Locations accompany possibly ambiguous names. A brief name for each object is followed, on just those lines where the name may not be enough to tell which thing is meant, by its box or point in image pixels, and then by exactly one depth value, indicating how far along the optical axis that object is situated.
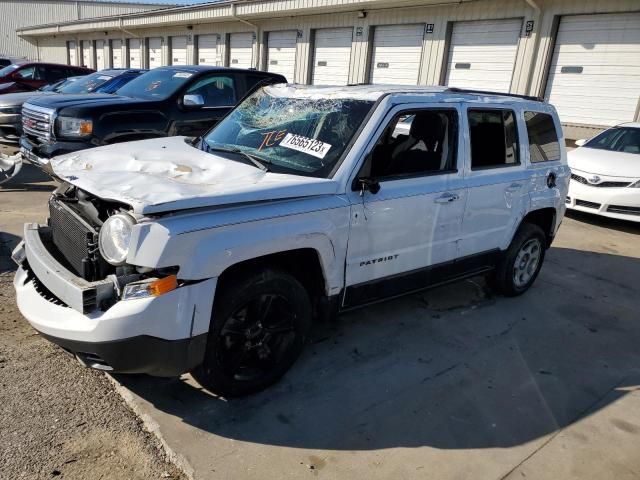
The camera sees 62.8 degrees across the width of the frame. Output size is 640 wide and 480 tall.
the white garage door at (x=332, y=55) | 16.45
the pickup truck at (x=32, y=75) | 13.79
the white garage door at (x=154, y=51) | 25.17
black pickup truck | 6.75
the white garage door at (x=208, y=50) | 21.53
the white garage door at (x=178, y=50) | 23.42
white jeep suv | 2.55
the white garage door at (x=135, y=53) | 26.88
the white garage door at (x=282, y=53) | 18.14
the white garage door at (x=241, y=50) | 19.87
